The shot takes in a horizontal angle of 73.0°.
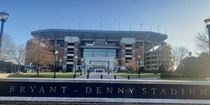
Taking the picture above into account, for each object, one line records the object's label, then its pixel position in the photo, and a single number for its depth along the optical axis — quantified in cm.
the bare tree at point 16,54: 2955
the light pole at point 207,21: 751
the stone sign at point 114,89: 660
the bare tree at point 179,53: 3982
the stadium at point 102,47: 6667
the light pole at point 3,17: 765
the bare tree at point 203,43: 2234
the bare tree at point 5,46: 2735
